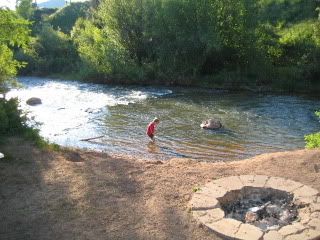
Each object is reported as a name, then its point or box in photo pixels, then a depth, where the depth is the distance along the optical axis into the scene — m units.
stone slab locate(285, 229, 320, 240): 6.80
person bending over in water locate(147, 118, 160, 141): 17.32
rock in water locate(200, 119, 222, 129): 19.09
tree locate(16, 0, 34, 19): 45.69
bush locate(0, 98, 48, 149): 11.99
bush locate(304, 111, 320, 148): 12.20
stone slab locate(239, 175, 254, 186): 8.66
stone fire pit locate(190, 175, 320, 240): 7.01
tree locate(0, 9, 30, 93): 11.24
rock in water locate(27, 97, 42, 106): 26.23
